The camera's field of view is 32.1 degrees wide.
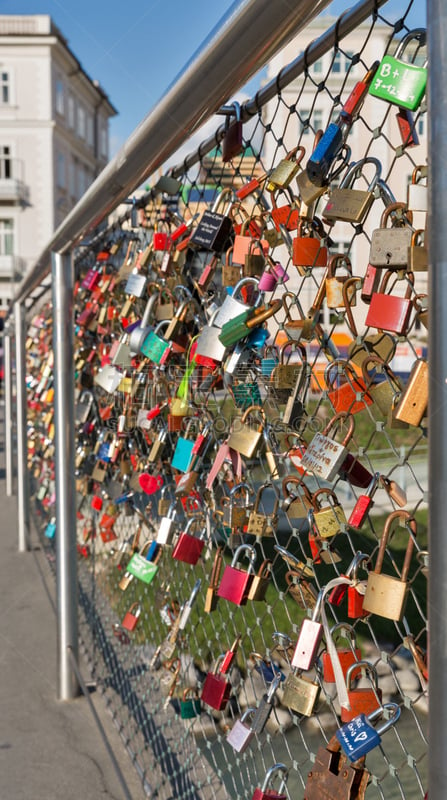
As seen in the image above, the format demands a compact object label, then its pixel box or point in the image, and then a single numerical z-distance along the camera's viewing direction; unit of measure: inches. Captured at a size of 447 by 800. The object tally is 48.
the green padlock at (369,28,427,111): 21.1
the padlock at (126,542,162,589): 53.4
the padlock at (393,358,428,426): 20.0
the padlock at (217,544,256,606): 34.7
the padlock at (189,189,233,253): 38.5
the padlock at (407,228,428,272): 20.8
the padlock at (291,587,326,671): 27.6
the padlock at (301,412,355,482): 26.1
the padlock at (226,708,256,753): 35.5
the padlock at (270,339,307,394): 31.6
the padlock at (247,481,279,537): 34.5
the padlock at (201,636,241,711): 39.2
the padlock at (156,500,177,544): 49.1
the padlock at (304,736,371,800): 25.2
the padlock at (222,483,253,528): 37.8
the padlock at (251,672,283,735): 32.7
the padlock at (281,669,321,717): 28.0
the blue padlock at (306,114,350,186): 25.9
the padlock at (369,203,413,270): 21.5
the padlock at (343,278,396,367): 24.9
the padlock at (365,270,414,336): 21.9
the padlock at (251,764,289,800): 32.3
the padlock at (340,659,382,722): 26.1
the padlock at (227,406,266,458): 33.7
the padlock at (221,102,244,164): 38.5
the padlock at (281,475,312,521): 30.2
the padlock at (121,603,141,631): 60.1
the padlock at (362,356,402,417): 24.5
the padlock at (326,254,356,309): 26.4
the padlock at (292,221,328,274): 28.9
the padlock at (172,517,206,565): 44.3
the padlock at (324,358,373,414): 26.2
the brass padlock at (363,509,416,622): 22.7
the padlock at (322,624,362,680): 27.3
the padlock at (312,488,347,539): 28.3
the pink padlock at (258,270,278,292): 34.2
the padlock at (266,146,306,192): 30.5
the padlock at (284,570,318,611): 31.0
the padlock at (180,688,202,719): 49.9
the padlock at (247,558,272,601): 34.4
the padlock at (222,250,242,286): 37.4
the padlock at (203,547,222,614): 39.5
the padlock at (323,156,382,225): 24.5
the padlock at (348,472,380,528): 25.5
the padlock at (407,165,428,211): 21.4
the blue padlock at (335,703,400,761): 23.6
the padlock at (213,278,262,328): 34.4
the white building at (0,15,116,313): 827.4
